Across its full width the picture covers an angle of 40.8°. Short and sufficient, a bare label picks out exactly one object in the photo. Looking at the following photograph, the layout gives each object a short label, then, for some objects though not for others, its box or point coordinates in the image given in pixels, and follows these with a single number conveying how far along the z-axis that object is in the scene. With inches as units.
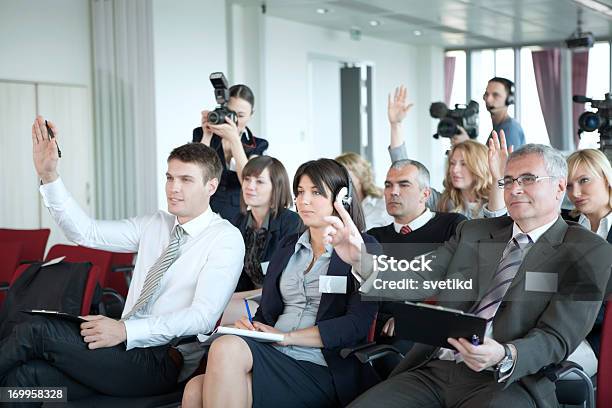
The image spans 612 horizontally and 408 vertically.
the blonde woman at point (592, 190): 152.6
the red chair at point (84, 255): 182.7
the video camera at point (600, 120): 187.5
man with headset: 235.6
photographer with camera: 203.9
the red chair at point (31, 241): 235.5
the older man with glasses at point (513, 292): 105.0
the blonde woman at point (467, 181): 188.5
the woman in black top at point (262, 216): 176.2
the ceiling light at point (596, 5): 365.2
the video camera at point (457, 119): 251.1
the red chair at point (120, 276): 230.2
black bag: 153.8
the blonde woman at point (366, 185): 237.1
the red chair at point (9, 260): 207.0
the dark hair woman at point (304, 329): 117.5
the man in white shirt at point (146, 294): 125.9
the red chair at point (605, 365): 114.2
